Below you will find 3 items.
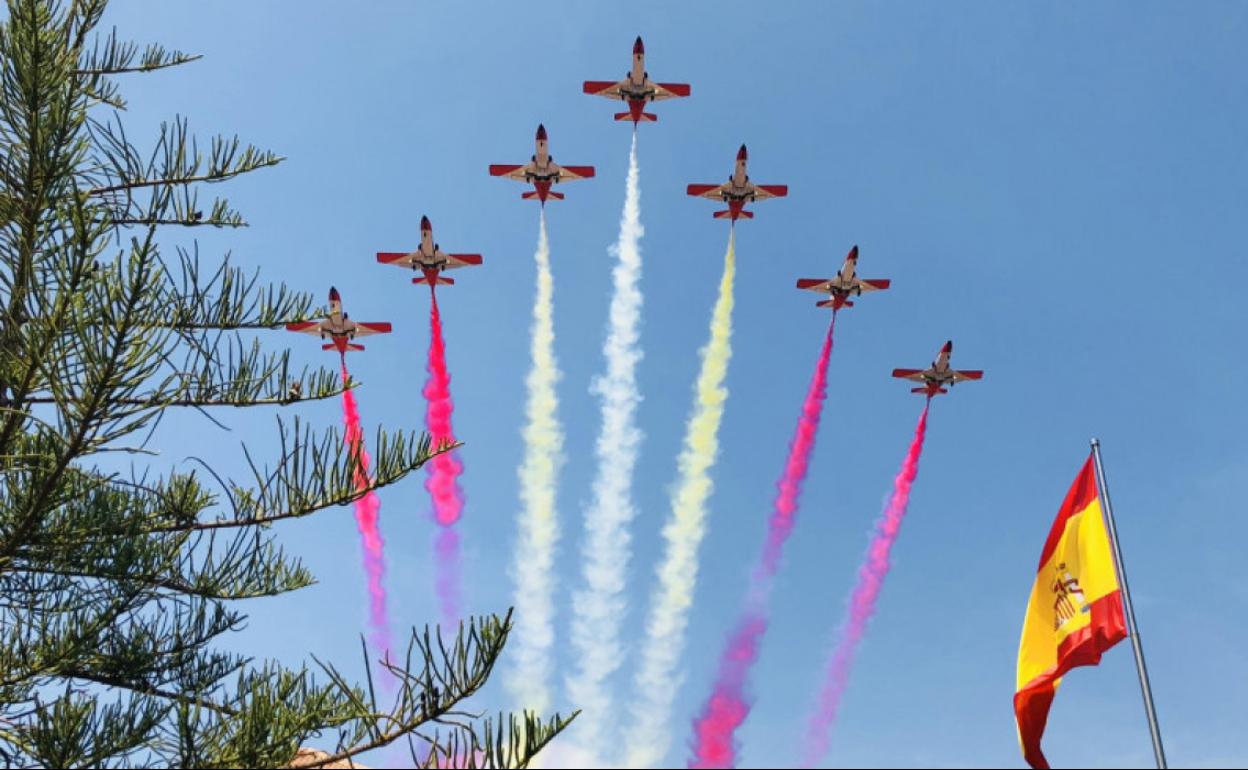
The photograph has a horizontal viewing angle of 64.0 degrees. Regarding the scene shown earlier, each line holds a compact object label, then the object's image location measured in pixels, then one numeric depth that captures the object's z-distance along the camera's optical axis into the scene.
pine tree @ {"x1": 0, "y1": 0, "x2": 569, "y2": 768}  8.85
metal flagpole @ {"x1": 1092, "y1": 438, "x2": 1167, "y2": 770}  16.02
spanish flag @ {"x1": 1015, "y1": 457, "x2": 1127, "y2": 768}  18.47
